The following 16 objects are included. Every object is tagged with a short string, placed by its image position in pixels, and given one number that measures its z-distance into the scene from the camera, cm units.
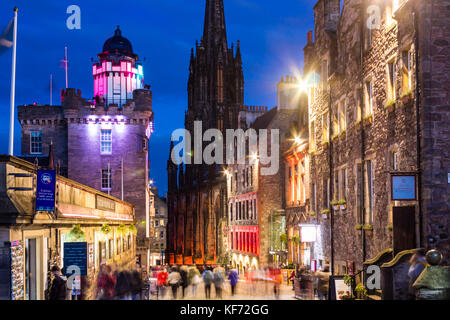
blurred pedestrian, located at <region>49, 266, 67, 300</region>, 1775
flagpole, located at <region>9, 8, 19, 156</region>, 1891
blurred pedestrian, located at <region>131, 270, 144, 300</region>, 2840
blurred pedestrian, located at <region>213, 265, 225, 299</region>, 2634
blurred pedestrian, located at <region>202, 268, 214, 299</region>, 2647
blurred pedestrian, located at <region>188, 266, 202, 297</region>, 2736
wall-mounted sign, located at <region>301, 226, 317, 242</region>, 3173
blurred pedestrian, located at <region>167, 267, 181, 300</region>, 2636
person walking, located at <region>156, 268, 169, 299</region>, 2947
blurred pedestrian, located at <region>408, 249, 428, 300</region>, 1642
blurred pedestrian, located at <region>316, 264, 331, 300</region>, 2744
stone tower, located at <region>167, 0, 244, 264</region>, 9200
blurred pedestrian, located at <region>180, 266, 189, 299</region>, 2774
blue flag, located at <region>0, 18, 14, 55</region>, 1972
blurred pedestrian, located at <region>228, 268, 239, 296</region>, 2798
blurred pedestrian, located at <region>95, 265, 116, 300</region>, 2508
